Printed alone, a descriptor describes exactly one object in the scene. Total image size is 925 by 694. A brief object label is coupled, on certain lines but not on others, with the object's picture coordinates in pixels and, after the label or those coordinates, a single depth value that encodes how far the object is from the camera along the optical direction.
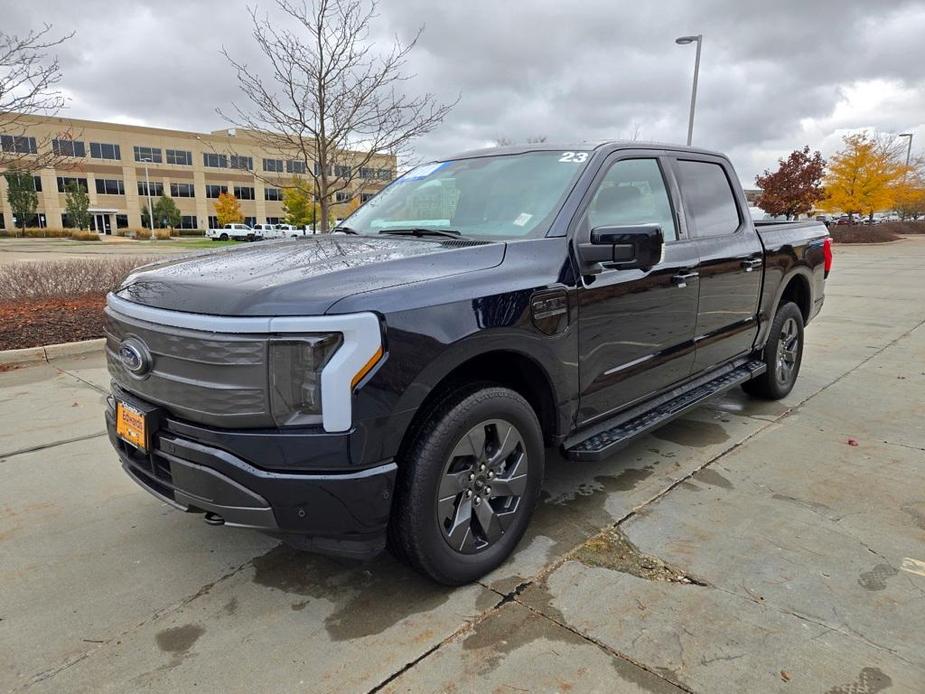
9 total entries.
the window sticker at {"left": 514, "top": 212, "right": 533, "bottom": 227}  3.06
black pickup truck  2.11
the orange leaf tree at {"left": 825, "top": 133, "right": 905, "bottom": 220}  38.06
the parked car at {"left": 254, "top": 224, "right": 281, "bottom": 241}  58.21
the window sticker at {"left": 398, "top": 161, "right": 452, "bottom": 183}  3.89
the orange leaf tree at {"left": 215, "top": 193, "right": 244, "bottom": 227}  75.31
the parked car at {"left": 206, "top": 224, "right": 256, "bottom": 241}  60.93
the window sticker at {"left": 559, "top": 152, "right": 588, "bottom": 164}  3.27
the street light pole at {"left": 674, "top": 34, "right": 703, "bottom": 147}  17.94
